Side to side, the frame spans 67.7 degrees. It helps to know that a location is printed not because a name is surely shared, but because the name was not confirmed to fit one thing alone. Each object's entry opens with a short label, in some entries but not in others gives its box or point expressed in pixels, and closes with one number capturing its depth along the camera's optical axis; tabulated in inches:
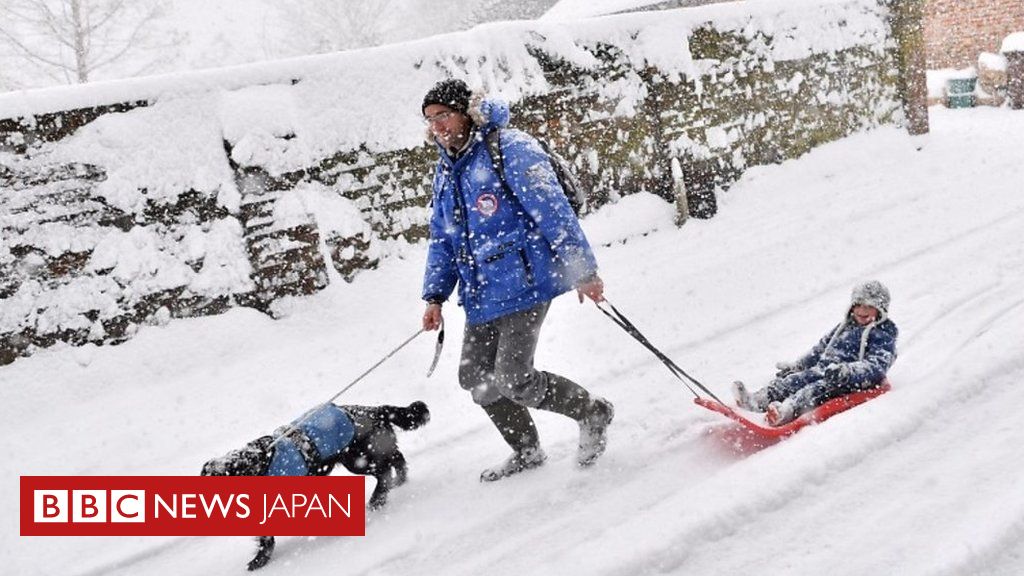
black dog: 130.7
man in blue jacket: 134.7
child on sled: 160.9
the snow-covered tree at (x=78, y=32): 721.0
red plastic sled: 150.1
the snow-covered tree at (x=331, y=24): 1342.3
